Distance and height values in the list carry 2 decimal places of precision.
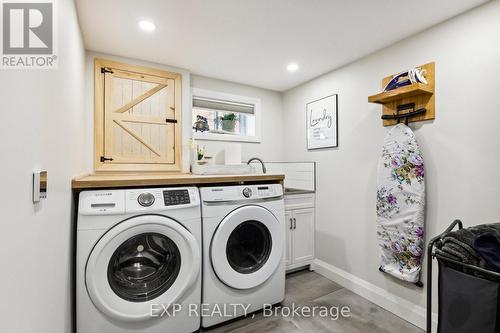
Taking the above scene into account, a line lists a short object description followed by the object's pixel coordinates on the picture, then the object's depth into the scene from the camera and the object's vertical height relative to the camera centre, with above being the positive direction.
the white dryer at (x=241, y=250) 1.76 -0.66
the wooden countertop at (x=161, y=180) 1.48 -0.10
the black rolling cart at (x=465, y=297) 0.95 -0.54
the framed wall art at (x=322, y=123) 2.58 +0.49
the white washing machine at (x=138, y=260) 1.41 -0.60
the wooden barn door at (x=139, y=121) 2.29 +0.44
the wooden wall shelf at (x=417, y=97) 1.74 +0.53
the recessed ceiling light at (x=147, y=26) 1.75 +1.03
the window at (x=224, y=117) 2.83 +0.61
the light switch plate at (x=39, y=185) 0.79 -0.06
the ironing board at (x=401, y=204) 1.77 -0.29
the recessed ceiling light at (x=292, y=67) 2.48 +1.03
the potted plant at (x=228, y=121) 2.98 +0.55
